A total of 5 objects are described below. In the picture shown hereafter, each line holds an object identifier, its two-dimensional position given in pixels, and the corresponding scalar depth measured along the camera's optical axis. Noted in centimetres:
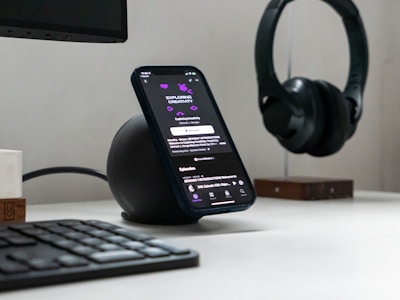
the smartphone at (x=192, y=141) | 62
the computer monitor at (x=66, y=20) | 60
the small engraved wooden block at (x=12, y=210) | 60
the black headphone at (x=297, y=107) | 92
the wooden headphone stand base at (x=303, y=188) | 93
